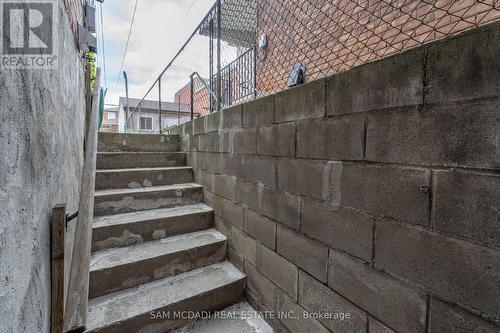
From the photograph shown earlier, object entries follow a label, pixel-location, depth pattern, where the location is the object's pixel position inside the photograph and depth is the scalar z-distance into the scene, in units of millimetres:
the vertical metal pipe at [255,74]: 2832
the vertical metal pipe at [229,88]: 3459
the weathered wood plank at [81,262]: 988
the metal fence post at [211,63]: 3027
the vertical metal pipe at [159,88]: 5206
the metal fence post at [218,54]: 2825
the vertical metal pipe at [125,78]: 12729
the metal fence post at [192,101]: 4082
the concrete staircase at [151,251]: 1737
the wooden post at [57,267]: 1052
